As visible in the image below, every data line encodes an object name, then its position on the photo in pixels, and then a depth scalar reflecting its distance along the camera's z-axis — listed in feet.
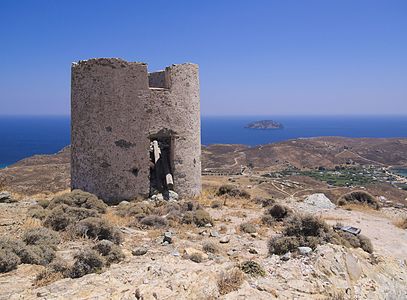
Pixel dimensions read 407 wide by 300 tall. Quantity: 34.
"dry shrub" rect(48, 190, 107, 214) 35.58
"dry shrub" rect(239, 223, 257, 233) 34.55
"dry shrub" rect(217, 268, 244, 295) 20.22
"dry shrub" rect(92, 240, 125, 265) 23.28
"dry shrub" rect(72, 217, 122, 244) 27.94
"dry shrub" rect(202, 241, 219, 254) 27.35
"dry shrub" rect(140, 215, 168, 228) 33.69
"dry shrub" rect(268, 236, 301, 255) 27.66
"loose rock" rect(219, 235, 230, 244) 30.68
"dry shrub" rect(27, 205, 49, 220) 32.27
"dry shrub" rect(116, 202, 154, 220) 36.83
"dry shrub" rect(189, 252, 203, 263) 24.31
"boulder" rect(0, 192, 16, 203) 43.01
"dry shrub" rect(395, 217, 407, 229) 43.61
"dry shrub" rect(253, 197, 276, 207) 49.19
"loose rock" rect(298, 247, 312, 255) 26.63
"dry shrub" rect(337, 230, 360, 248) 31.14
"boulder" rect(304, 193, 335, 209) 53.83
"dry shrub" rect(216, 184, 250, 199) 53.57
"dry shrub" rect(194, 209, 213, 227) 35.83
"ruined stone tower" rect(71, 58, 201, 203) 42.60
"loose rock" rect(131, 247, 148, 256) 25.25
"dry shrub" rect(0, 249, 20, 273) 20.67
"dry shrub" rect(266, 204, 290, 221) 40.27
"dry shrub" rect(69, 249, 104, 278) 20.43
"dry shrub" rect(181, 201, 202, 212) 39.55
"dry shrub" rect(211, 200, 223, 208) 45.00
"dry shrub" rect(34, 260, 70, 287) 19.29
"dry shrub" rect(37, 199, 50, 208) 37.63
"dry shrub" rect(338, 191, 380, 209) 55.88
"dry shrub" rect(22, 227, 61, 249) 24.40
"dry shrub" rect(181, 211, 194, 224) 35.67
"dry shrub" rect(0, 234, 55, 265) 22.00
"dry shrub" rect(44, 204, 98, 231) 29.78
